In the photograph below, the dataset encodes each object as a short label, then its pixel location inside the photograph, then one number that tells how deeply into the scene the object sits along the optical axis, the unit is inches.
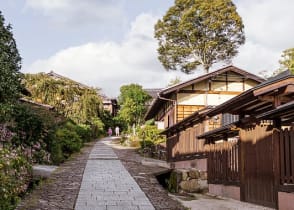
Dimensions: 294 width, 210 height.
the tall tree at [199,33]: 1441.9
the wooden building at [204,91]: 999.4
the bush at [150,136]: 1173.5
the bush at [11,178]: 270.7
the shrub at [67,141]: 900.0
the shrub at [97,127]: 1672.0
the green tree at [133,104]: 1728.6
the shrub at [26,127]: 583.2
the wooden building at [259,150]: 310.7
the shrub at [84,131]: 1381.3
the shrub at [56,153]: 727.2
